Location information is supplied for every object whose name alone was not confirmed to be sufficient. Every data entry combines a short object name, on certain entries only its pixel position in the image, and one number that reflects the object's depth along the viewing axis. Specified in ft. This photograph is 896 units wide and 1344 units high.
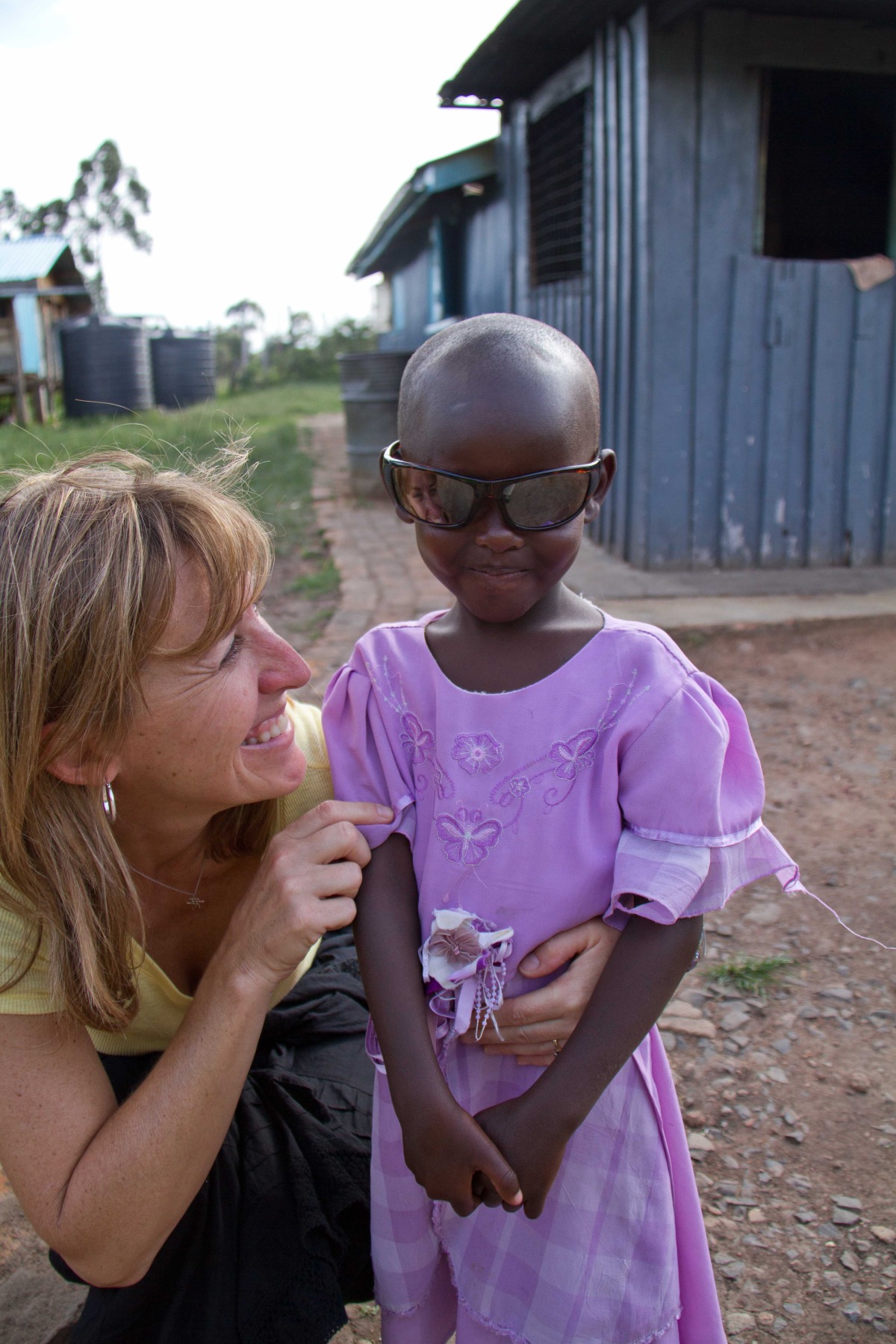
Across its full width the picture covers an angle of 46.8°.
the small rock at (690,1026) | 8.25
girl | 4.15
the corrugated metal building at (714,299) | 17.42
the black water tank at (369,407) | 30.68
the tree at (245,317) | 107.65
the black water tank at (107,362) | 62.59
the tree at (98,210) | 148.87
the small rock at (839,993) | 8.52
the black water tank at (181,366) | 69.46
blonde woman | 4.65
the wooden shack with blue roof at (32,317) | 60.57
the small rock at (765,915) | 9.71
